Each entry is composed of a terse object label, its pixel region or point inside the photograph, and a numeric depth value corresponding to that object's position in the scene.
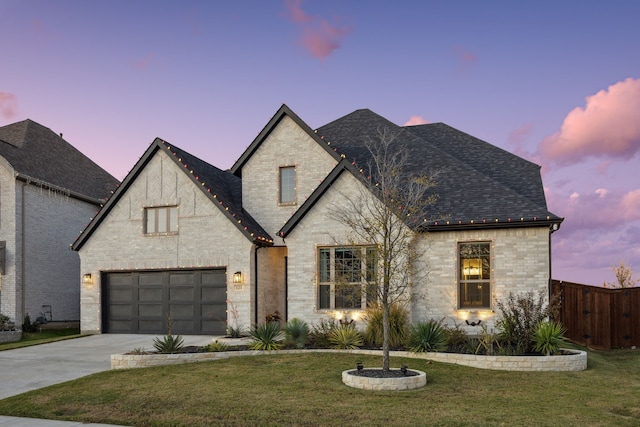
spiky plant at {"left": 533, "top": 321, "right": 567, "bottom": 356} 13.14
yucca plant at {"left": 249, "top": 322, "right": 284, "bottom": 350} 14.53
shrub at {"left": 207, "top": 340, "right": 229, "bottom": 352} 14.30
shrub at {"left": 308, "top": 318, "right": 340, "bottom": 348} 14.88
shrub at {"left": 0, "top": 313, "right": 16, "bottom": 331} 21.34
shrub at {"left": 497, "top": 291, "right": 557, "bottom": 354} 13.52
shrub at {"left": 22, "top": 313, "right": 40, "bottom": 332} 22.31
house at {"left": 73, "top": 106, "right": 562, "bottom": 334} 17.00
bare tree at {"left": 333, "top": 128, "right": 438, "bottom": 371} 11.73
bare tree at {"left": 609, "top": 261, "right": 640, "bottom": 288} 28.72
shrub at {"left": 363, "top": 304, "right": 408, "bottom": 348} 14.59
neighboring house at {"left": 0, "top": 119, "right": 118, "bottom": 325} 22.39
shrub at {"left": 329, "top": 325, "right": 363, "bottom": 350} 14.40
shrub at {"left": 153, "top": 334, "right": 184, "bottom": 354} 14.00
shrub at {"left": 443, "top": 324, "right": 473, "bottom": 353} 13.88
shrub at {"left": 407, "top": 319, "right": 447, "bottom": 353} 13.64
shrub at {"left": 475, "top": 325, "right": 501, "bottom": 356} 13.25
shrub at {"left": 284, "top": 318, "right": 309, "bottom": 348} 14.78
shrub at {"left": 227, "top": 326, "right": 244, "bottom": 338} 18.45
